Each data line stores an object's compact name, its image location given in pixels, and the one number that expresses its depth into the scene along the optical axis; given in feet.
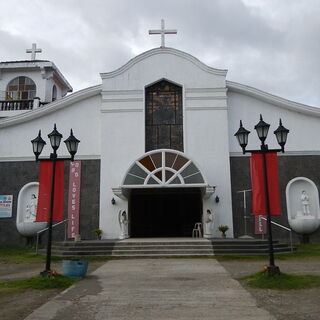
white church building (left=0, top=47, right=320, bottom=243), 64.28
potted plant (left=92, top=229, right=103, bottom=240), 61.93
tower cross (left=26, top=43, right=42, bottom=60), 91.50
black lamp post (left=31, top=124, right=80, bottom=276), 31.42
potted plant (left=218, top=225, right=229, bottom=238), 60.58
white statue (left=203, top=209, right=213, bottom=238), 59.93
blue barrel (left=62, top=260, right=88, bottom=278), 31.94
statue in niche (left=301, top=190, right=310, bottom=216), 63.21
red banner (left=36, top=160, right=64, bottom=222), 36.04
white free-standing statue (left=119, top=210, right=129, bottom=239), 61.36
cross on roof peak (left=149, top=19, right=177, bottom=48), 70.08
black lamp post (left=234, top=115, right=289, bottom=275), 30.19
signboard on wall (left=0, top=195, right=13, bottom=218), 66.13
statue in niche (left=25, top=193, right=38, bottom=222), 65.00
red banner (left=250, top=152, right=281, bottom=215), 34.40
